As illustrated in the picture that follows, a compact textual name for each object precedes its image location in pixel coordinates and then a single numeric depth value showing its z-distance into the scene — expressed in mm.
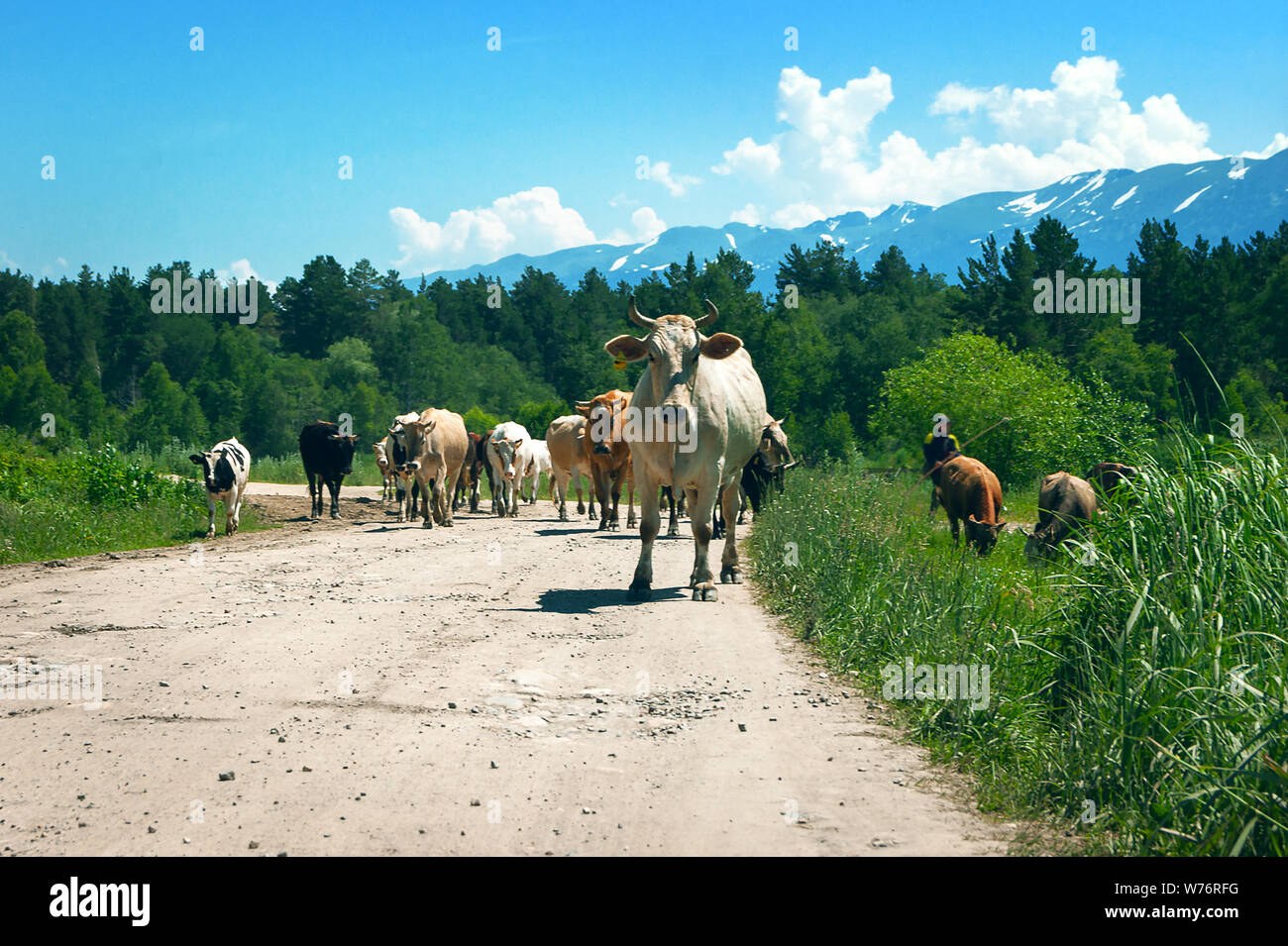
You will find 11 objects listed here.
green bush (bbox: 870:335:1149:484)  27969
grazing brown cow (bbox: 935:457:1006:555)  13469
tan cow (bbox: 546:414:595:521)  21547
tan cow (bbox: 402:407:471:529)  20047
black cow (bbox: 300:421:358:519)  21844
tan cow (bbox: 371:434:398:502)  21677
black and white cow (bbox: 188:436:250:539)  17125
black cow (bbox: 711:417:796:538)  17281
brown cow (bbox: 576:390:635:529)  18000
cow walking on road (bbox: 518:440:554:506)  26553
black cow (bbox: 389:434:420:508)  21156
